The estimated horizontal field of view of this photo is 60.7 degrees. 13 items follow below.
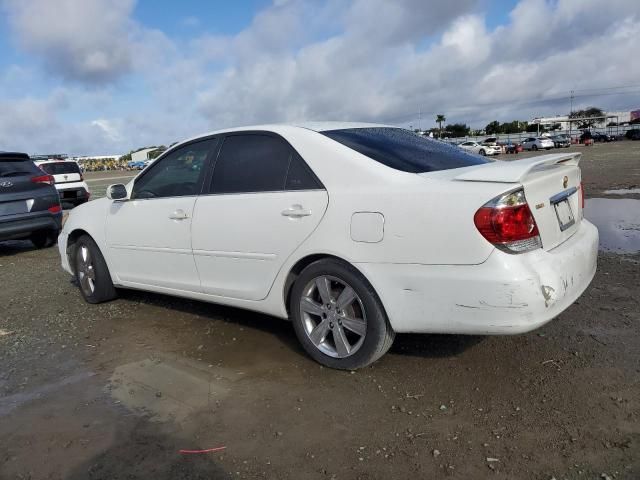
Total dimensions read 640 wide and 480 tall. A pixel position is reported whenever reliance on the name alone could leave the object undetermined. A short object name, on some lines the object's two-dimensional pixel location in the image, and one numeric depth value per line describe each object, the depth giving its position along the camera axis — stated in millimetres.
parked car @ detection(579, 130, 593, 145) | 56344
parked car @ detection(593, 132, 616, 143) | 59469
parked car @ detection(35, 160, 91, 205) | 16594
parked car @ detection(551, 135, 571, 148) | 53969
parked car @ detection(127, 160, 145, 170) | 76938
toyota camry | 2977
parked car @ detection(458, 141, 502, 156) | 48031
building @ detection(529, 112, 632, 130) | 88750
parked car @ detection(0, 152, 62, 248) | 8289
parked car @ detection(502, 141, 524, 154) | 52688
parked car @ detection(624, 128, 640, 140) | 54781
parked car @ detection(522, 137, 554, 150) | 51469
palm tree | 113250
